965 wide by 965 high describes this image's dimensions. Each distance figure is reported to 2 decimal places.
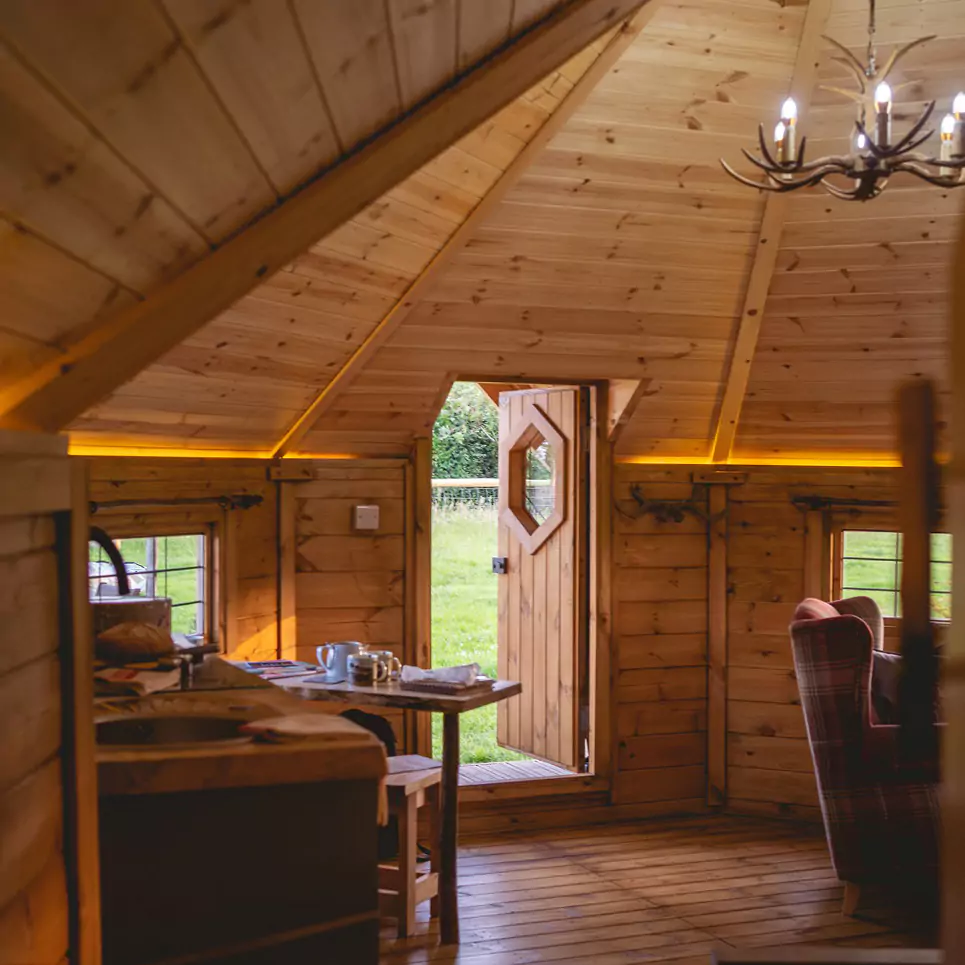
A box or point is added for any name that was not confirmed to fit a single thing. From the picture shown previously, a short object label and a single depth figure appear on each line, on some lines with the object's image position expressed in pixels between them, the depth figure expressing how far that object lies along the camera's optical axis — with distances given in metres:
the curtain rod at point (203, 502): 3.90
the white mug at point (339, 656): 3.85
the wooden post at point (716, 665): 5.38
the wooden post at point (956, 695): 0.92
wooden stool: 3.76
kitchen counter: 2.05
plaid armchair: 3.88
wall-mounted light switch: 4.89
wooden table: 3.60
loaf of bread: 3.04
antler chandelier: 2.76
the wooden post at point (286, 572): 4.74
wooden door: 5.34
